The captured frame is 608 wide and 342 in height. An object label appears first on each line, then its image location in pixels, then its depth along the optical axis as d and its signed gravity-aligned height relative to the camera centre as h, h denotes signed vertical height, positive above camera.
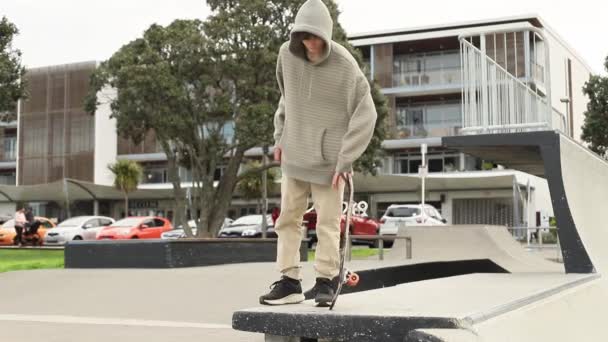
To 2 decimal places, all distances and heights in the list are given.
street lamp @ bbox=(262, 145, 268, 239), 25.78 -0.86
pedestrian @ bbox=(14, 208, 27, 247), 27.45 -0.99
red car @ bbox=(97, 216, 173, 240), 27.05 -1.20
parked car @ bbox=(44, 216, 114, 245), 29.27 -1.31
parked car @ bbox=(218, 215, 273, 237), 28.12 -1.12
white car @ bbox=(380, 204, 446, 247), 27.97 -0.83
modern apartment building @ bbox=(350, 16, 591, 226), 40.84 +5.30
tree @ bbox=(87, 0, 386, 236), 24.25 +3.93
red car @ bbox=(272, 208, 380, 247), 25.97 -1.14
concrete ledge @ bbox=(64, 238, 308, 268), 10.20 -0.81
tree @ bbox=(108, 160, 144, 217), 42.31 +1.35
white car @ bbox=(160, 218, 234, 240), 28.82 -1.43
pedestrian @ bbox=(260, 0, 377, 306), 4.14 +0.35
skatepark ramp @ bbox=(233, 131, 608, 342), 3.41 -0.60
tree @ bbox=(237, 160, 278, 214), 38.41 +0.67
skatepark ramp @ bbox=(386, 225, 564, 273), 12.94 -0.95
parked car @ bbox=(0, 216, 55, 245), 30.25 -1.45
